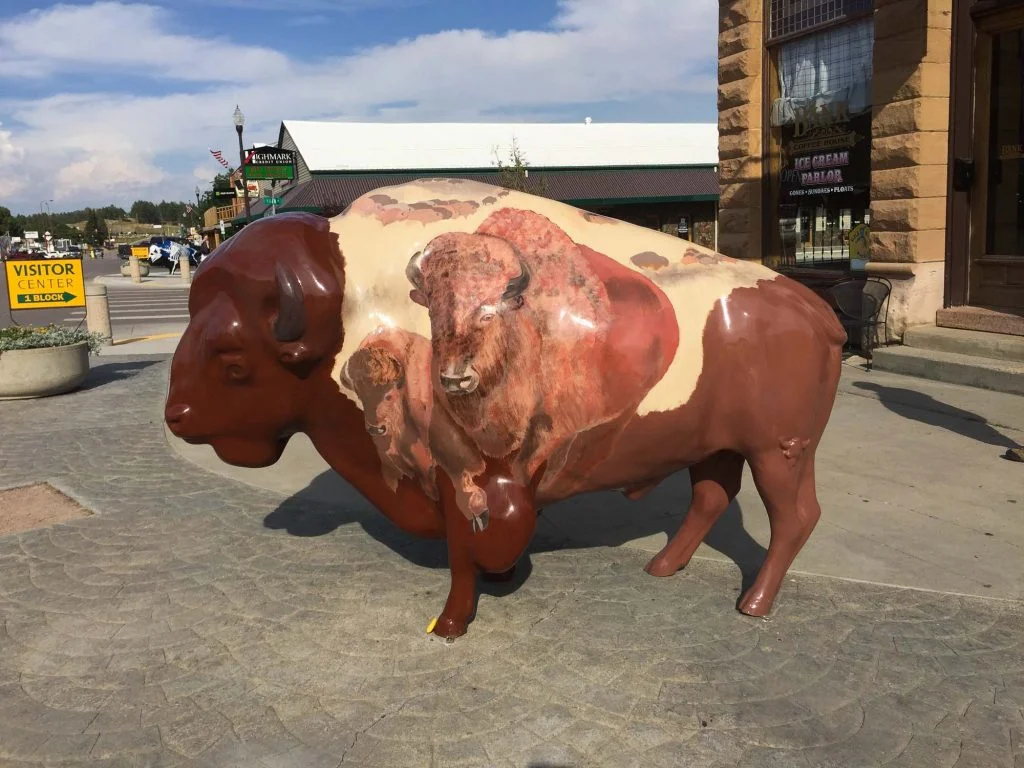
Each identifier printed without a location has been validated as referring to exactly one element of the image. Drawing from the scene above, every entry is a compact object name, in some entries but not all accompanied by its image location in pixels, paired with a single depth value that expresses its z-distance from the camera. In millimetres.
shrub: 9086
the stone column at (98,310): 13875
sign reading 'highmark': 24312
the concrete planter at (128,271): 40844
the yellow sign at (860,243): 9531
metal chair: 8742
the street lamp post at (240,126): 26078
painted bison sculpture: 2971
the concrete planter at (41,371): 8891
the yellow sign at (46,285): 12234
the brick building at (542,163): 26078
